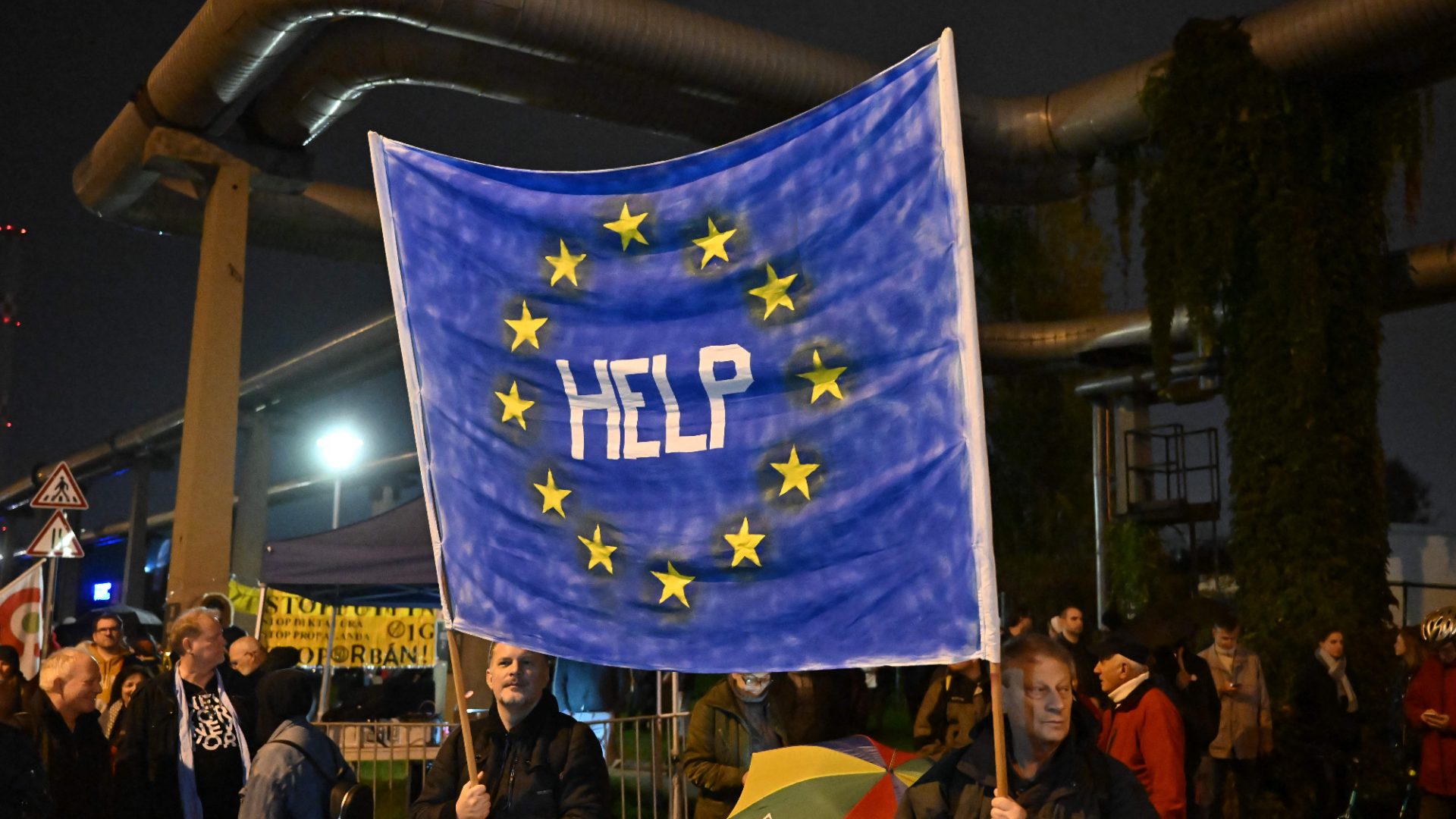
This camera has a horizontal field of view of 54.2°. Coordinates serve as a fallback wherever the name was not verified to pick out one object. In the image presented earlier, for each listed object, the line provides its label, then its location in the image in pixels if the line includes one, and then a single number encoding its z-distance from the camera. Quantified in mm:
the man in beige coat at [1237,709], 11078
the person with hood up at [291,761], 5660
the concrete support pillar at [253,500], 38344
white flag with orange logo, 12641
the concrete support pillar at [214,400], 17438
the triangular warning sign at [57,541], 15680
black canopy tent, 12602
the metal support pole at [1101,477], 28109
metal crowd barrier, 9234
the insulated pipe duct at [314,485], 44000
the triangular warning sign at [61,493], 15664
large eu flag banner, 4117
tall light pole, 39719
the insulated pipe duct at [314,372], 32219
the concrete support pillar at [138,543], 52219
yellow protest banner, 16797
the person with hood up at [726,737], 7297
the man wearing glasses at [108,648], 10570
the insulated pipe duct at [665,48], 14688
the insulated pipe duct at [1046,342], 24469
